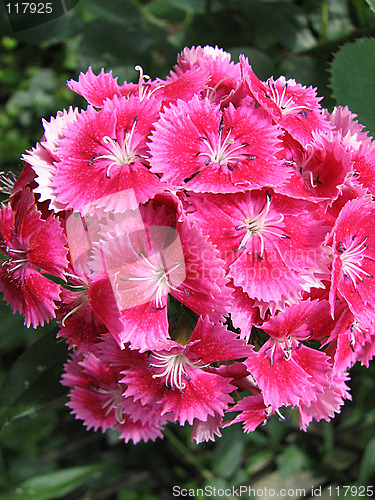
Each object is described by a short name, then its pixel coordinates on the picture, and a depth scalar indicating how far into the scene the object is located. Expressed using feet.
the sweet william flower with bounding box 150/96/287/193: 0.36
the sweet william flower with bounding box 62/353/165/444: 0.46
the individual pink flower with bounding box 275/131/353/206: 0.38
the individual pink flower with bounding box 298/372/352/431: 0.43
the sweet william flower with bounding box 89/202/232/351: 0.35
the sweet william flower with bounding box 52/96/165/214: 0.36
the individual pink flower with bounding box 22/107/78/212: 0.37
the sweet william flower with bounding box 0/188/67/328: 0.37
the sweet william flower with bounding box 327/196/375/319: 0.37
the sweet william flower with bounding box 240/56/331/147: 0.39
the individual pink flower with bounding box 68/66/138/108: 0.41
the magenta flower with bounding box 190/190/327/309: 0.36
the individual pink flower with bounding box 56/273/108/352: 0.39
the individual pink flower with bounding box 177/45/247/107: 0.43
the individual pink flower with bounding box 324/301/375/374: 0.38
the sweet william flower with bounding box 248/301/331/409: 0.38
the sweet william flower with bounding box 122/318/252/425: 0.37
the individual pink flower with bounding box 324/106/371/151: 0.43
